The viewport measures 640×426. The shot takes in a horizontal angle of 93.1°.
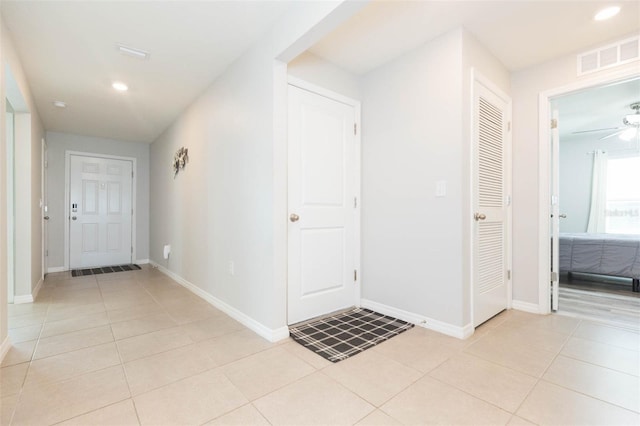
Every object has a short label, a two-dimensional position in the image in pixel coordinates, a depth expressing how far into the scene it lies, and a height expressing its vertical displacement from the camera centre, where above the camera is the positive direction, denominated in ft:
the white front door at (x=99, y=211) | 16.26 -0.03
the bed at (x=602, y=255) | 11.47 -1.74
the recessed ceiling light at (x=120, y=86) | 9.94 +4.18
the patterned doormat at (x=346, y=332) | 6.57 -3.00
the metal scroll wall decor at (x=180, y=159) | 12.44 +2.20
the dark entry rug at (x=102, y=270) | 14.98 -3.09
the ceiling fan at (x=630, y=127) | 12.32 +3.84
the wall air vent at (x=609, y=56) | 7.44 +3.99
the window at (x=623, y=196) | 16.52 +0.87
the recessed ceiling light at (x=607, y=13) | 6.55 +4.39
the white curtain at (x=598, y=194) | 17.37 +1.03
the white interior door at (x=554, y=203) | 8.89 +0.25
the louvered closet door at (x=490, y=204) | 7.72 +0.20
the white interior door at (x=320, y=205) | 8.05 +0.16
